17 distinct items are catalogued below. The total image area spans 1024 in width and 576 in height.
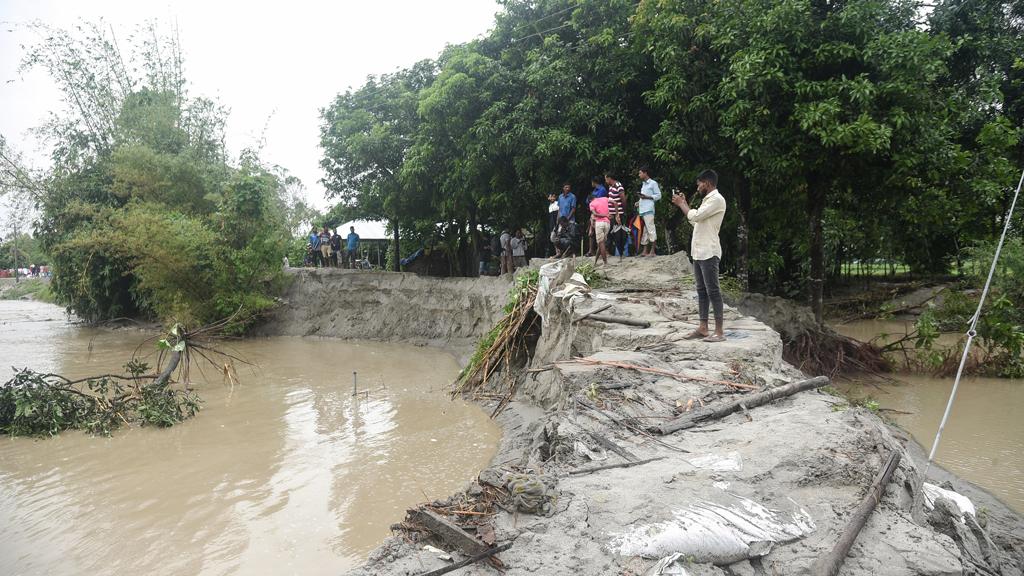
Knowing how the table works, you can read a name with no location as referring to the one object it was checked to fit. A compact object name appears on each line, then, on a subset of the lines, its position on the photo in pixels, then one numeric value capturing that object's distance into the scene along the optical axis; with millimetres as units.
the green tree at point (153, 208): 17062
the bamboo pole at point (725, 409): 4230
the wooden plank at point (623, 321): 6867
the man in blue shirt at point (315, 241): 21462
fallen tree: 7781
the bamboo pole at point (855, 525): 2521
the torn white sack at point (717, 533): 2641
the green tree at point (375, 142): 16609
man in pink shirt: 9616
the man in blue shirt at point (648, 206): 9656
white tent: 22844
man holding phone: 5688
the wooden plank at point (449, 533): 2734
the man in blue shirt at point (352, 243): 19875
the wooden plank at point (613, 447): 3795
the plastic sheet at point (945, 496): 3340
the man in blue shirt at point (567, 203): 11273
